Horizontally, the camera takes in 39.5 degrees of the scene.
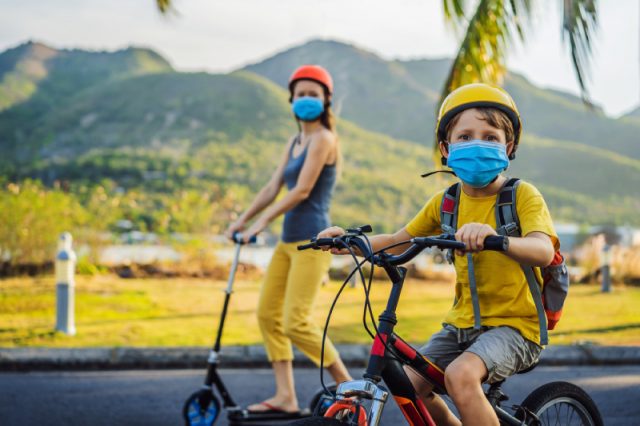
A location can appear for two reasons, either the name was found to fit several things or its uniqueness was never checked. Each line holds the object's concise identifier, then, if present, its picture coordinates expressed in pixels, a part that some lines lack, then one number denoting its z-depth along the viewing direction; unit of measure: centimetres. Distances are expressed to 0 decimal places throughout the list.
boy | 317
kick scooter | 523
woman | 533
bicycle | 287
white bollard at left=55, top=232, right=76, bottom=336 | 797
